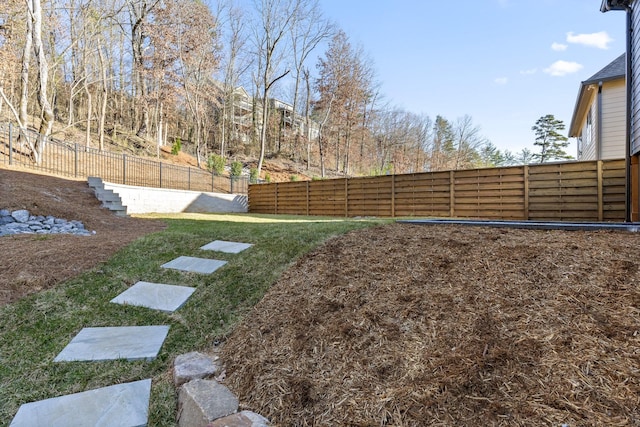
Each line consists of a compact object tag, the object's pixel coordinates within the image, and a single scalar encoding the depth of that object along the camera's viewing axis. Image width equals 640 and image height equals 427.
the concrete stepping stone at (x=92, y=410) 1.36
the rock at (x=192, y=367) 1.65
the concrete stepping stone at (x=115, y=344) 1.83
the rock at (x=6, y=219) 4.75
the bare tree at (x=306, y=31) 16.23
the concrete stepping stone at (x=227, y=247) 3.63
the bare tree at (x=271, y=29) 15.78
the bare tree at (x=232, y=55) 17.83
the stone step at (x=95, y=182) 7.82
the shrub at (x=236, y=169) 14.20
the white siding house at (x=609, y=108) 8.16
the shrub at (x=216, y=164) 14.02
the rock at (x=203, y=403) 1.35
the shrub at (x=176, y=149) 16.25
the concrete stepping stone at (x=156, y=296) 2.47
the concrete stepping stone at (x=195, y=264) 3.10
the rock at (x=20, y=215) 4.90
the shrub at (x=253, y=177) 14.61
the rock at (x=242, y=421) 1.28
